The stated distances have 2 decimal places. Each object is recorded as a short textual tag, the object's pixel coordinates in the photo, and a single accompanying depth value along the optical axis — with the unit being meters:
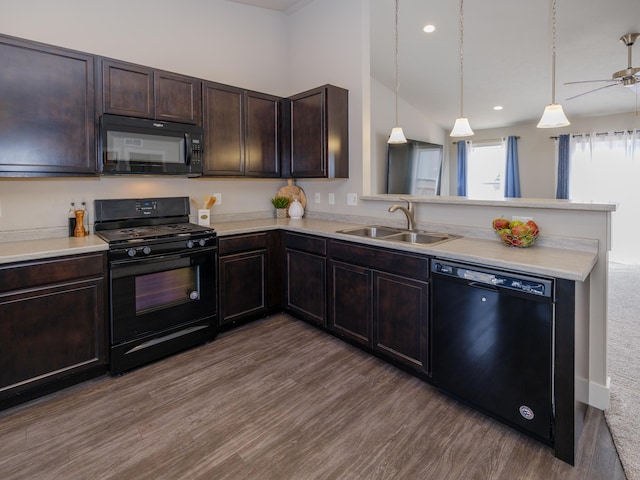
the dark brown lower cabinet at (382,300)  2.28
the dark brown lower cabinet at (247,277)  3.07
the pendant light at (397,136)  3.45
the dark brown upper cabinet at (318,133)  3.31
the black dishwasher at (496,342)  1.73
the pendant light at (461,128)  2.90
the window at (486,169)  7.31
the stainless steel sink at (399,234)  2.73
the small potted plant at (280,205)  3.92
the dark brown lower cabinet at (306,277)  3.04
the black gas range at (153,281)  2.44
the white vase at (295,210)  3.91
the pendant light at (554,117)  2.41
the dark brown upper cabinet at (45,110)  2.19
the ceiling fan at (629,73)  3.72
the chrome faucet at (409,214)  2.88
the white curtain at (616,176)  5.91
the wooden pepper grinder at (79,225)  2.69
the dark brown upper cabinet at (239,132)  3.12
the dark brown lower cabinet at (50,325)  2.04
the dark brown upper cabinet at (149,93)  2.57
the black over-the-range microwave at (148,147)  2.54
